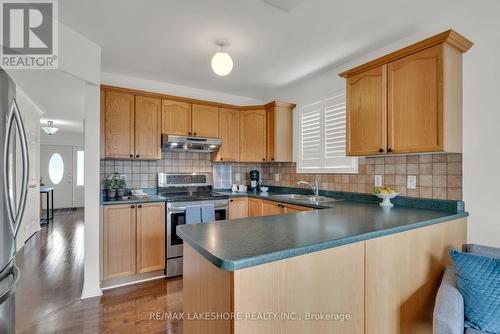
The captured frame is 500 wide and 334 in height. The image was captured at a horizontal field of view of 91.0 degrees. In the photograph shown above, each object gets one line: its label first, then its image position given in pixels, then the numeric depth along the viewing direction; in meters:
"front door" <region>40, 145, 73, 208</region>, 7.37
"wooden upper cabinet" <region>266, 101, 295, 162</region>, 3.59
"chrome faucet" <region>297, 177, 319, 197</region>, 3.04
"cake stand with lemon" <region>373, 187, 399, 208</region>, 2.17
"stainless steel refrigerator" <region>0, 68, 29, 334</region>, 1.35
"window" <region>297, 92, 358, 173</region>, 2.85
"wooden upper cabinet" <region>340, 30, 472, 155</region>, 1.72
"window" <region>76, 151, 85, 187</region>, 7.82
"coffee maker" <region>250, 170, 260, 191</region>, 4.02
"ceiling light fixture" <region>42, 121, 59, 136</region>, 5.92
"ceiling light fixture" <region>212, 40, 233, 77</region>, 2.09
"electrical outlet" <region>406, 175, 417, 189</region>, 2.16
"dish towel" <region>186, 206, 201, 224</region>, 2.91
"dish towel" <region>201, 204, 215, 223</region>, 3.02
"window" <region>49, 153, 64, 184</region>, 7.46
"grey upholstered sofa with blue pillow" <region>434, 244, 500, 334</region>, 1.12
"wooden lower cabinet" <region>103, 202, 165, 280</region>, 2.58
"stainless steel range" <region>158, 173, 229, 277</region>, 2.89
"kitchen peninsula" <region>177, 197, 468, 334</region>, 0.95
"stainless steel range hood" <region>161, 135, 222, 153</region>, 3.13
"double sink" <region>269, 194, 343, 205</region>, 2.79
